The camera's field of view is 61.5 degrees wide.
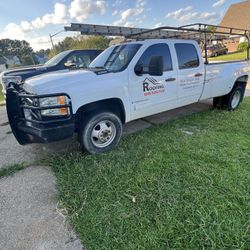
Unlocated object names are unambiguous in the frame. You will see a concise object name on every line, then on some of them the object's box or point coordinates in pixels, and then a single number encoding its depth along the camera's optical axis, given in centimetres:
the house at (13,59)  7545
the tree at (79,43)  4075
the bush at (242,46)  2231
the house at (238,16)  3816
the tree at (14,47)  9774
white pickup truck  316
